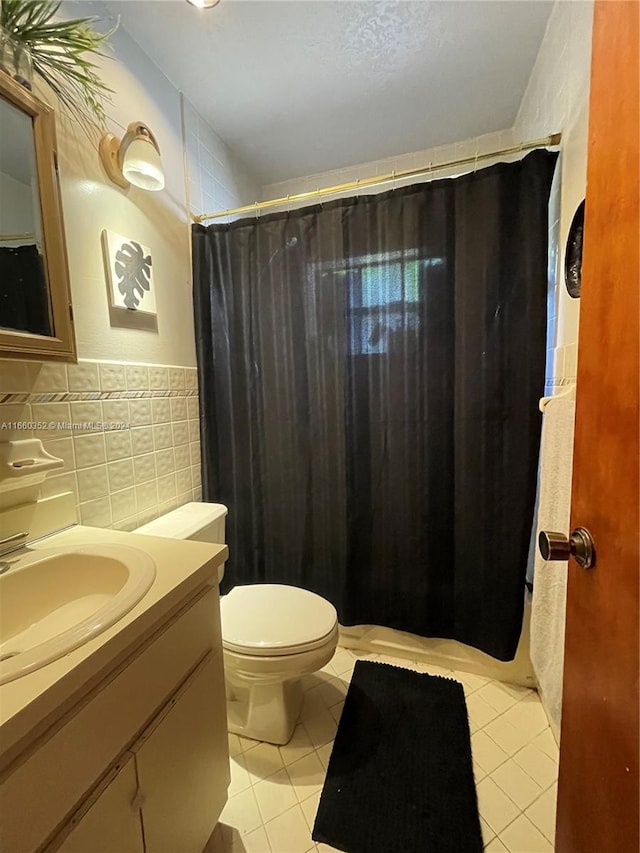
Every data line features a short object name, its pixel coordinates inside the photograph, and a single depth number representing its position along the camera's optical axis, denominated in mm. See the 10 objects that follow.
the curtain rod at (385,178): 1160
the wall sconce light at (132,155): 1188
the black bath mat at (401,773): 968
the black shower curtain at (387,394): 1295
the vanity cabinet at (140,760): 481
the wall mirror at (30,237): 890
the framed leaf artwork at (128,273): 1212
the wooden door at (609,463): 472
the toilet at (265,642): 1093
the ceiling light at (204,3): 1110
